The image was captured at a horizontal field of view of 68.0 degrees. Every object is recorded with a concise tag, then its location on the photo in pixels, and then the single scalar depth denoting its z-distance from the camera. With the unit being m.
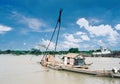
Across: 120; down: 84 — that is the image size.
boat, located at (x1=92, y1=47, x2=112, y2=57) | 34.18
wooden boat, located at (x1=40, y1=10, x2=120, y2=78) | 9.86
